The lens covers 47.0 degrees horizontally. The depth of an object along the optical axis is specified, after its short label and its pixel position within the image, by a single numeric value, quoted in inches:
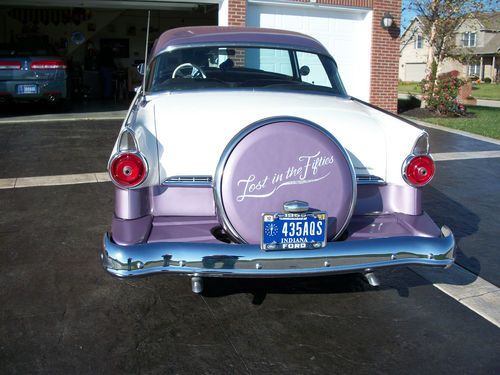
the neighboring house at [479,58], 2053.9
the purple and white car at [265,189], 126.3
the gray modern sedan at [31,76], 487.2
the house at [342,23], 497.7
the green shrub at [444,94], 590.2
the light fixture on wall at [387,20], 525.3
